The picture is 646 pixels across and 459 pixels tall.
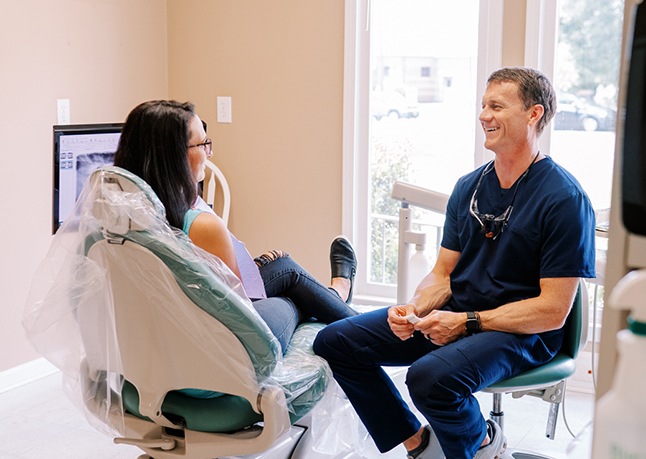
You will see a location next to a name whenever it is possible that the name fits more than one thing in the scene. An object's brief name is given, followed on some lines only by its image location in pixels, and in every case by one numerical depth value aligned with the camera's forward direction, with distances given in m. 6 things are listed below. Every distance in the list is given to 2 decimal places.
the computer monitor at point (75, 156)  2.77
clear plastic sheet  1.71
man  1.99
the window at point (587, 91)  2.97
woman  1.98
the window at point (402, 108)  3.32
